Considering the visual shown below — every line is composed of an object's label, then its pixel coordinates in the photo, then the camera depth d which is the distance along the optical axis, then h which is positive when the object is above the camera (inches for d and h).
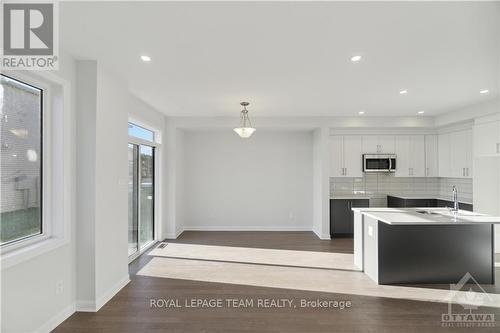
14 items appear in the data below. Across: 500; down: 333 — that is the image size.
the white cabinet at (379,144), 245.9 +23.4
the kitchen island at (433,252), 142.3 -44.3
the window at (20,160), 89.6 +3.9
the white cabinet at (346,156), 246.2 +12.5
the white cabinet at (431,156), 244.7 +12.1
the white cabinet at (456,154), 211.8 +12.6
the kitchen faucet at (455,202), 147.3 -18.5
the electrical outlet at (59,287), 104.4 -46.1
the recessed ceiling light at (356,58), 111.8 +47.1
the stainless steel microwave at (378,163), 241.8 +5.9
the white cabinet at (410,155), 245.9 +13.2
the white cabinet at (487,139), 178.7 +21.3
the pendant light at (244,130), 173.3 +25.9
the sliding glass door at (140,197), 182.7 -19.9
